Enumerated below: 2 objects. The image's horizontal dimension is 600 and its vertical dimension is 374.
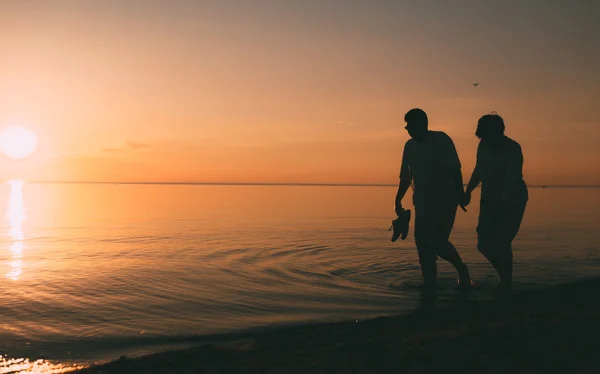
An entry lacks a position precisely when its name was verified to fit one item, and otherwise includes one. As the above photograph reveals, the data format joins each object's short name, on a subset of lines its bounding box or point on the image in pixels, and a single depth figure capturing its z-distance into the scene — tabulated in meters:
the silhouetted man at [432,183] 6.83
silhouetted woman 6.57
